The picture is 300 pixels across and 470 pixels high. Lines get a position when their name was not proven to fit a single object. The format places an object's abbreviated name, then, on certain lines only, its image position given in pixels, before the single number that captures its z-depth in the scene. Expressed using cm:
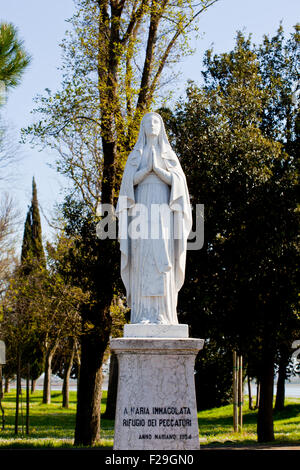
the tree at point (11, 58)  1189
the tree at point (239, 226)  1304
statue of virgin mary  759
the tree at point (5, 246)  2472
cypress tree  2964
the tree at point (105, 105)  1317
